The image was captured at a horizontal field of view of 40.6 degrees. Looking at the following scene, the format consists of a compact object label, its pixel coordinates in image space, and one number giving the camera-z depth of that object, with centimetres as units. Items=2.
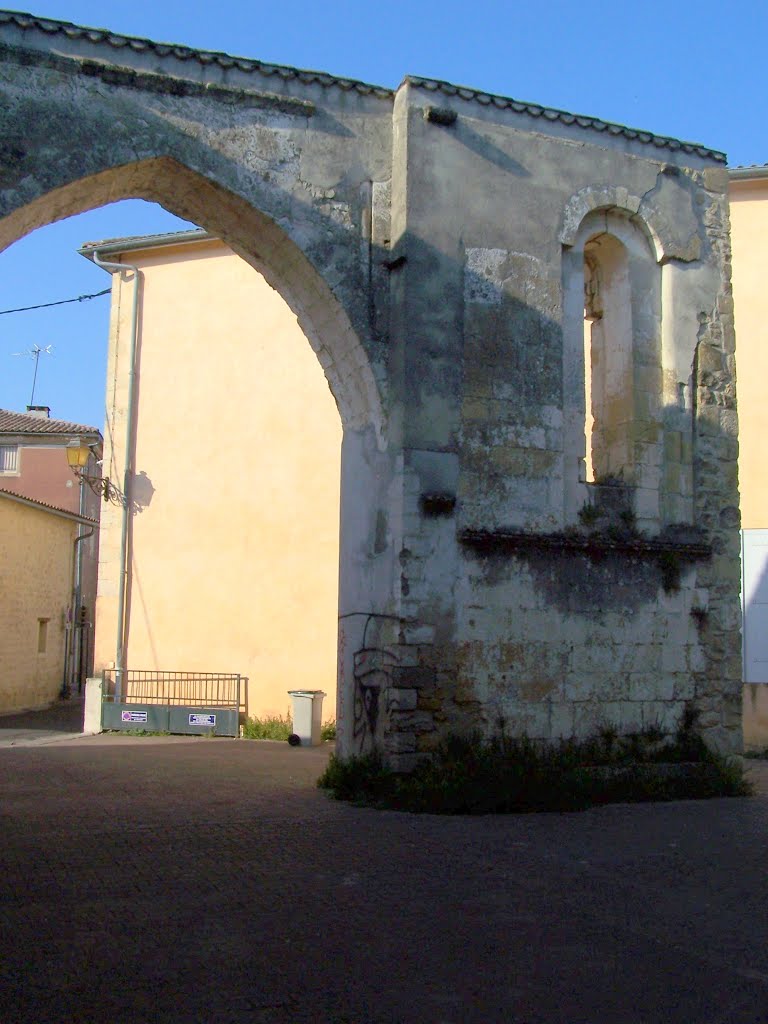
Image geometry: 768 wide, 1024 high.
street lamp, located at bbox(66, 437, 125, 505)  1576
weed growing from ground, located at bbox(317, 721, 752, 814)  808
